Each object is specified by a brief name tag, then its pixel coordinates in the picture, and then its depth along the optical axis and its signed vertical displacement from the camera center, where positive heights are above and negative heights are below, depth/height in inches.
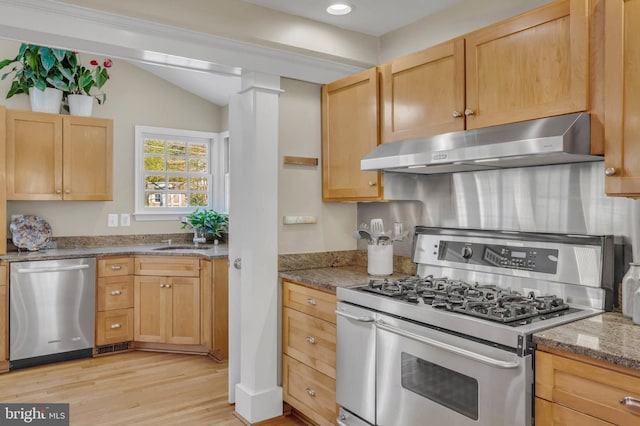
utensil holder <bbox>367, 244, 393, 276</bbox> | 107.7 -11.7
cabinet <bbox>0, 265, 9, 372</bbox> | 138.3 -32.2
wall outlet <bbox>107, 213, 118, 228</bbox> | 176.6 -4.5
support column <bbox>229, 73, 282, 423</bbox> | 107.9 -9.3
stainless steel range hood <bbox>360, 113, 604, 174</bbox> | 66.1 +9.8
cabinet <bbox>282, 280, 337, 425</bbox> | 97.0 -31.7
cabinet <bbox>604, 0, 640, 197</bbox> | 60.6 +14.9
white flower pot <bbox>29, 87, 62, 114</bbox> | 155.3 +36.7
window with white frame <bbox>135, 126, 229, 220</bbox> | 185.5 +15.3
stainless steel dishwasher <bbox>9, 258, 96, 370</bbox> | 141.0 -32.2
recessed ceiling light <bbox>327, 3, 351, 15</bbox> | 98.5 +43.0
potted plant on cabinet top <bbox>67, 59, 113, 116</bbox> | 160.2 +42.6
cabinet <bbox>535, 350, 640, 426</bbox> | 51.0 -21.5
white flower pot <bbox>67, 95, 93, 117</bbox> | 161.0 +36.1
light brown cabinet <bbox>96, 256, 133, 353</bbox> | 154.4 -31.1
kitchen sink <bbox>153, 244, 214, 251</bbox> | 172.2 -14.6
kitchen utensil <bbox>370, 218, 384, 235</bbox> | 112.1 -4.2
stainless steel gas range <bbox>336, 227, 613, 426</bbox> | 63.0 -17.5
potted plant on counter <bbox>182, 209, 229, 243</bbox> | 181.8 -6.2
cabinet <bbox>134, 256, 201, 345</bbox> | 156.0 -30.9
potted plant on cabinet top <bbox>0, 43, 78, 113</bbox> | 151.4 +44.9
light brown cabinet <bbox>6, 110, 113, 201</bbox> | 150.4 +17.3
